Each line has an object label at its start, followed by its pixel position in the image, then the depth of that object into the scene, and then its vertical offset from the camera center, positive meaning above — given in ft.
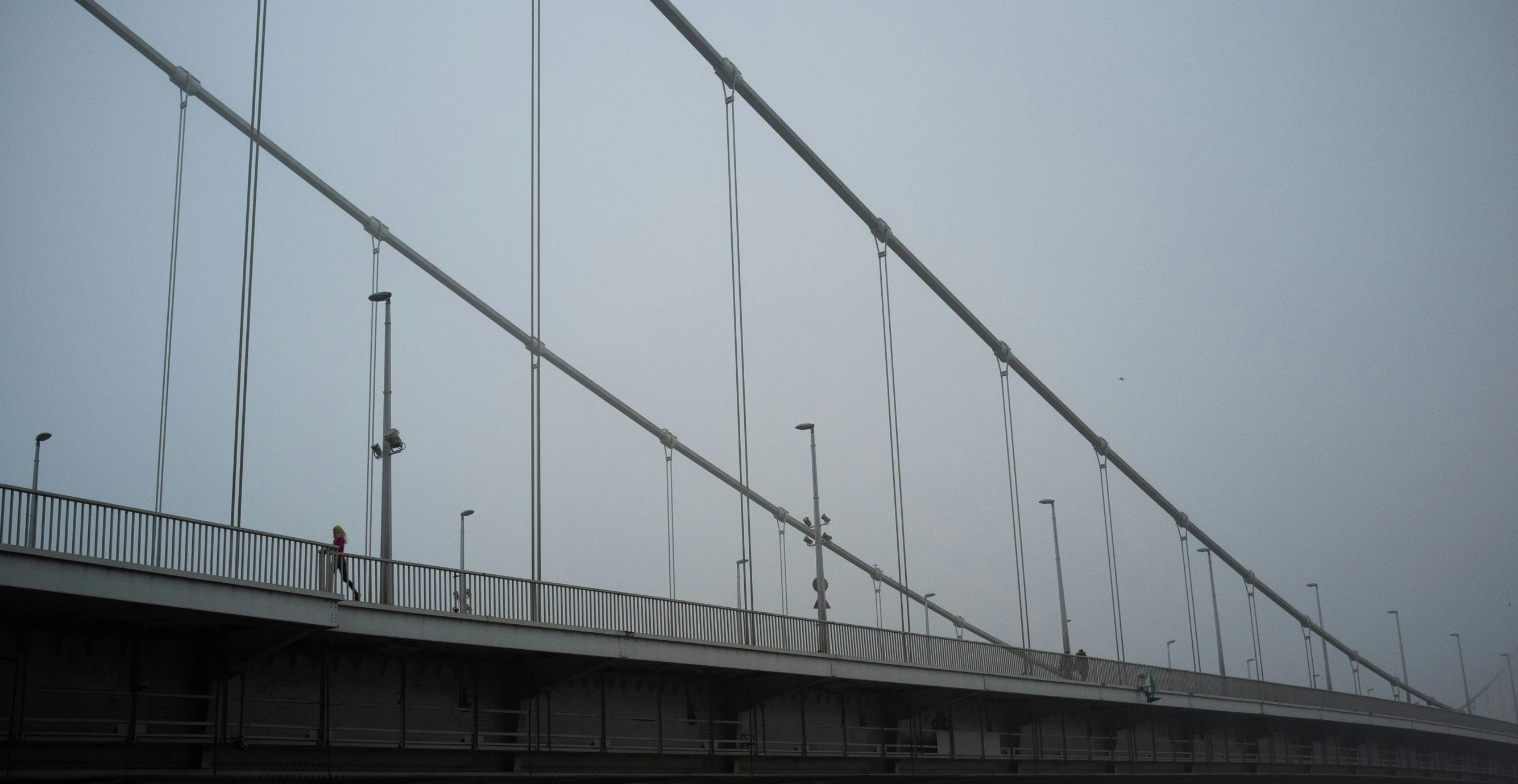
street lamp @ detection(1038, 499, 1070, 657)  176.04 +10.10
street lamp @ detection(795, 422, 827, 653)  116.98 +11.64
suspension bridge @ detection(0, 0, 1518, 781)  69.21 +3.68
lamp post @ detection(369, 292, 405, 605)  96.73 +19.59
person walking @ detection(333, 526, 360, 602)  80.88 +11.13
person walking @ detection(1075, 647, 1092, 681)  157.38 +4.83
